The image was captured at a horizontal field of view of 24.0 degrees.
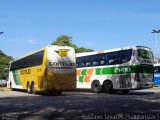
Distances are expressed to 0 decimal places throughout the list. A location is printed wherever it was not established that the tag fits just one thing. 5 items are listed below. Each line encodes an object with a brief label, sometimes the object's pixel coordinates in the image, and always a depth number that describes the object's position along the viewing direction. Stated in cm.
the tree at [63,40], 7212
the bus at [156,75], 4160
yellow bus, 2456
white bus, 2555
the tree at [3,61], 8385
